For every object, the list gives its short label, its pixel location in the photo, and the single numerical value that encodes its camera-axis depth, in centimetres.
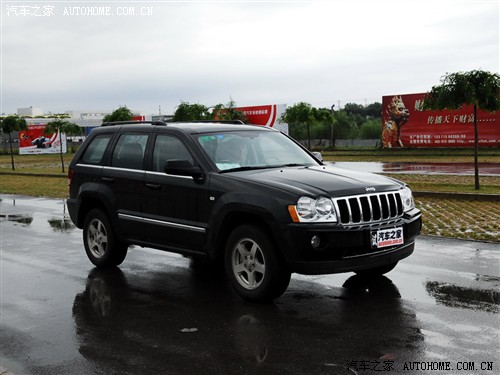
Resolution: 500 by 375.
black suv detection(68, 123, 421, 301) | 608
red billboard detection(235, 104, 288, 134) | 4862
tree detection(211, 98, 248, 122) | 4259
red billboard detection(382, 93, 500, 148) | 4341
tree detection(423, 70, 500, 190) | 1733
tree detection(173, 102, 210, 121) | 3850
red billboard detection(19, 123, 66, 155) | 6975
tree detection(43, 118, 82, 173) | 3753
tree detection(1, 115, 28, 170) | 4100
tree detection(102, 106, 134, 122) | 4125
